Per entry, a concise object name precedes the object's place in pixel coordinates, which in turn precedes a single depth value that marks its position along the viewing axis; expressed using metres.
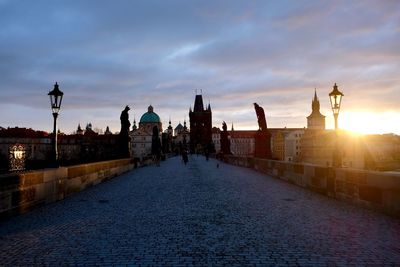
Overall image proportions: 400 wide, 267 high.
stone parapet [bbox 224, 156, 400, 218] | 9.12
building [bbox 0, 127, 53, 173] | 119.38
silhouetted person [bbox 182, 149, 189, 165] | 42.34
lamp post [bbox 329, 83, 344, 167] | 14.73
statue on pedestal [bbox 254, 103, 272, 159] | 28.69
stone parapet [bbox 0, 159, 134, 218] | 9.10
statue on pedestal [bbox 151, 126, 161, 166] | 46.41
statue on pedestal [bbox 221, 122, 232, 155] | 57.75
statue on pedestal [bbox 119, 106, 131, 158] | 33.59
